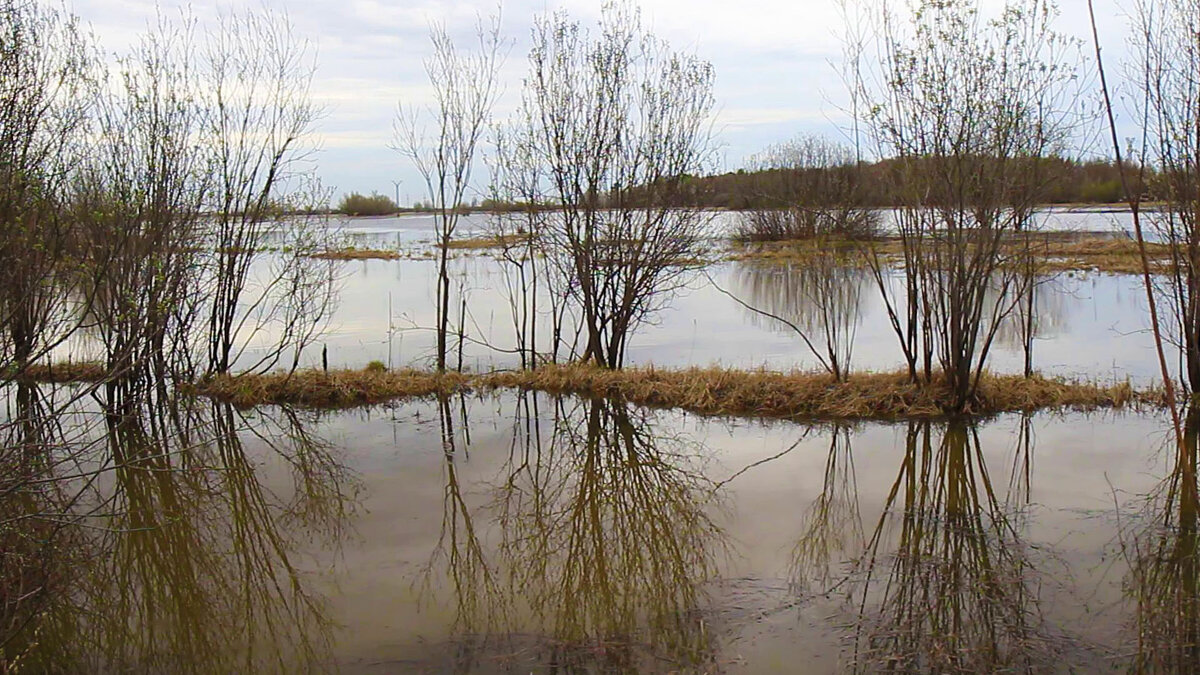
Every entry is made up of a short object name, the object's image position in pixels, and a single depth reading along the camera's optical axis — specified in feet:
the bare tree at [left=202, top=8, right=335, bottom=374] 36.47
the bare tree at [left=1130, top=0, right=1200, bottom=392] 29.63
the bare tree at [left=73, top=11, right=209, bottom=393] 31.19
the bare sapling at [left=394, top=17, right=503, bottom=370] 40.14
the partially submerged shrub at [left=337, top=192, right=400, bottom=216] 193.05
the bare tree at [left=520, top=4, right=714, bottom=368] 38.06
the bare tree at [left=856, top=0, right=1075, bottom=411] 29.17
